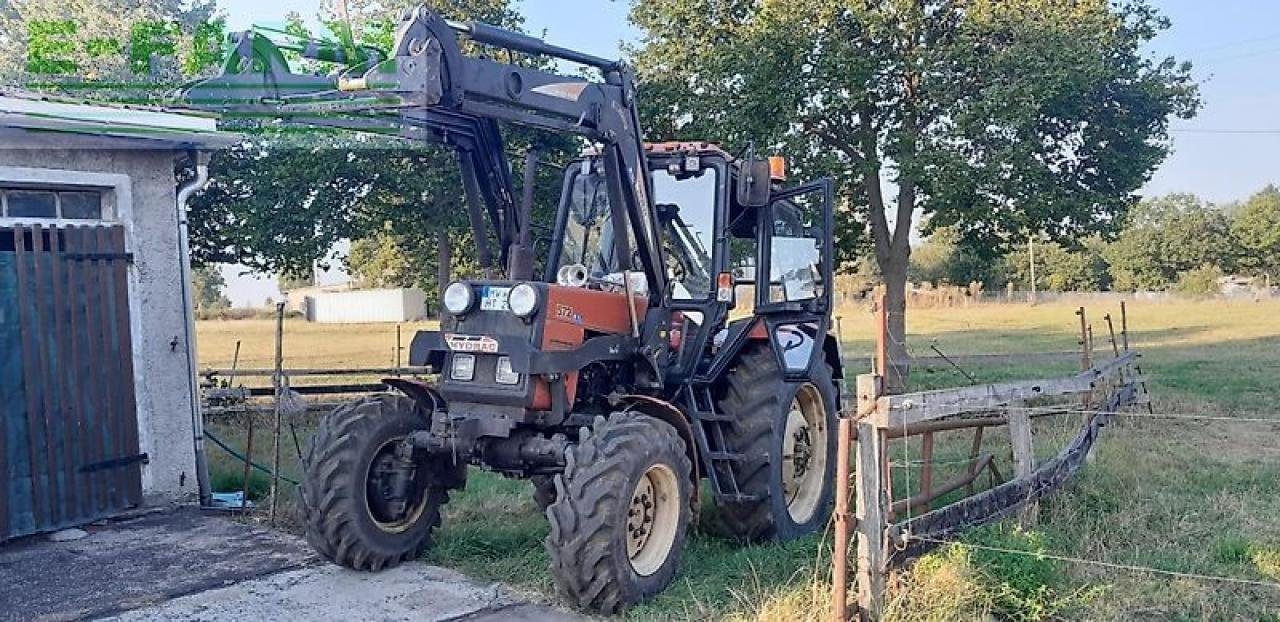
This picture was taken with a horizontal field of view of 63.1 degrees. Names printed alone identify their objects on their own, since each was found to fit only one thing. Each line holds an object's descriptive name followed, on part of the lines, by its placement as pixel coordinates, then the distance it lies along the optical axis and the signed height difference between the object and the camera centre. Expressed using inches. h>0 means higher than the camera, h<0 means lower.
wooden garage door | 283.4 -16.1
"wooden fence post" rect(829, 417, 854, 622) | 178.4 -43.5
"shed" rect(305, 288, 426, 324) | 1514.5 +5.1
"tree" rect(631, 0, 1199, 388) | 545.6 +100.8
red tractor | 210.2 -10.5
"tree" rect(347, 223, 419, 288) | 706.3 +45.3
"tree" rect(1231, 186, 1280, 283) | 2222.6 +71.7
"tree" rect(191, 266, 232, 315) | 1993.1 +49.4
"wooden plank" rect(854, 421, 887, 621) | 185.8 -42.7
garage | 285.3 +2.3
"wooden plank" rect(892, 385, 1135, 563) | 202.1 -50.2
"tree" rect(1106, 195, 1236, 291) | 2354.8 +47.6
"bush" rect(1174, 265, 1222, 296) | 2017.7 -27.4
